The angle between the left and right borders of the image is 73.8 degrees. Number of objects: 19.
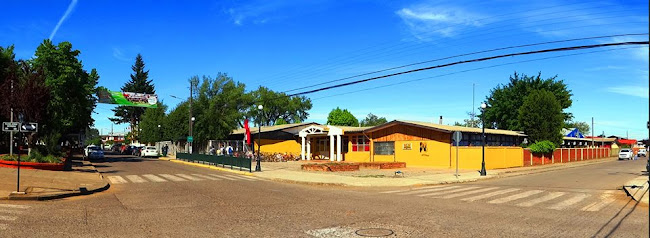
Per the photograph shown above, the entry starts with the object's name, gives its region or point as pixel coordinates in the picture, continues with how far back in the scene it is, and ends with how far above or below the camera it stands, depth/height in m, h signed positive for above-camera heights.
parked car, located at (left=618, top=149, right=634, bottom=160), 58.09 -2.37
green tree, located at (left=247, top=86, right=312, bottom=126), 88.94 +5.87
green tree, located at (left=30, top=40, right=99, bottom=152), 28.81 +3.63
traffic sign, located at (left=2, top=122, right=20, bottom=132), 13.47 +0.27
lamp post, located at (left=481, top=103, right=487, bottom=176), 24.16 -1.82
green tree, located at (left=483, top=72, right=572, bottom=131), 55.41 +5.24
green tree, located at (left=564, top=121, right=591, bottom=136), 139.55 +3.05
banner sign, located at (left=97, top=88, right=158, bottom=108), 50.89 +4.57
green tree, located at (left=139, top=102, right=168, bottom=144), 71.78 +1.72
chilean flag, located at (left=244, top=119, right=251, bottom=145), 31.70 +0.18
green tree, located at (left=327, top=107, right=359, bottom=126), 93.90 +3.89
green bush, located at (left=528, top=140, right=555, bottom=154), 38.62 -0.96
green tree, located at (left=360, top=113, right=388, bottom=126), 123.38 +4.61
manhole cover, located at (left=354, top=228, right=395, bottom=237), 7.81 -1.78
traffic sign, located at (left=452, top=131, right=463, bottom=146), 22.28 +0.00
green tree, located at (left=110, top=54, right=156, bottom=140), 105.07 +11.48
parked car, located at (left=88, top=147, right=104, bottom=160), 45.15 -1.98
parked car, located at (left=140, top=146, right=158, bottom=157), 50.94 -1.99
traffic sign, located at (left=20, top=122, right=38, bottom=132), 13.85 +0.25
